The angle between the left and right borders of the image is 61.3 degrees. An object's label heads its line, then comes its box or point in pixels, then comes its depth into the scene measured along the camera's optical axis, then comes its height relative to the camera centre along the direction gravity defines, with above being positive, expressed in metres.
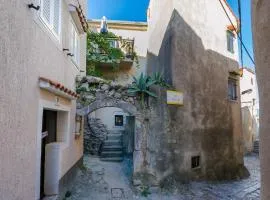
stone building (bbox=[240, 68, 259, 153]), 18.80 +0.93
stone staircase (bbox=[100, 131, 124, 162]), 11.93 -1.65
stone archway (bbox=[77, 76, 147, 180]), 8.05 +0.61
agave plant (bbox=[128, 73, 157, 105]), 8.04 +1.10
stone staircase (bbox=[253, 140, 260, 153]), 18.76 -2.26
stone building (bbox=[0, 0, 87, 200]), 3.15 +0.45
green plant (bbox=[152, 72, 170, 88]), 8.27 +1.43
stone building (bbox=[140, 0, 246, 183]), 8.06 +0.87
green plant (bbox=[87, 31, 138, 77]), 13.90 +4.29
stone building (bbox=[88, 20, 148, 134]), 15.67 +3.78
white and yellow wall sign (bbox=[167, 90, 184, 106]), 8.13 +0.78
